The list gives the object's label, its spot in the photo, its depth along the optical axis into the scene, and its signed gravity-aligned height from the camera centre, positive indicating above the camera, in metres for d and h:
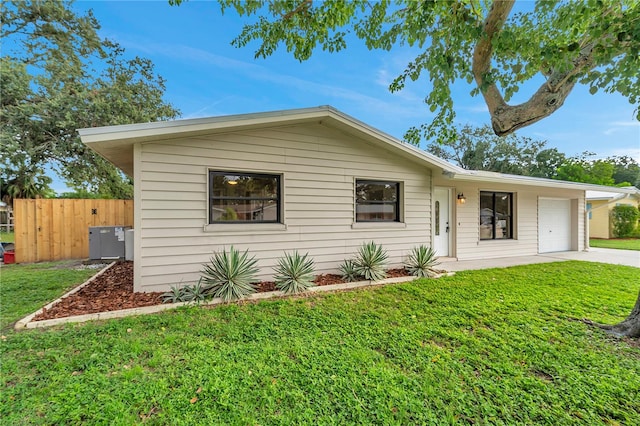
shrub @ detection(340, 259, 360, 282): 5.71 -1.26
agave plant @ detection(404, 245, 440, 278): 6.16 -1.18
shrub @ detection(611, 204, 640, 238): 15.17 -0.33
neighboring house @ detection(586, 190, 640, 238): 14.36 -0.04
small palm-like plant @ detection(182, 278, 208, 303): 4.31 -1.32
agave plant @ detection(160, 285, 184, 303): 4.28 -1.34
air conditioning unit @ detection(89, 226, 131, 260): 7.60 -0.84
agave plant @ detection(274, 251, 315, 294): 4.86 -1.17
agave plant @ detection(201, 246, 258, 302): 4.43 -1.08
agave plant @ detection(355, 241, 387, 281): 5.69 -1.08
